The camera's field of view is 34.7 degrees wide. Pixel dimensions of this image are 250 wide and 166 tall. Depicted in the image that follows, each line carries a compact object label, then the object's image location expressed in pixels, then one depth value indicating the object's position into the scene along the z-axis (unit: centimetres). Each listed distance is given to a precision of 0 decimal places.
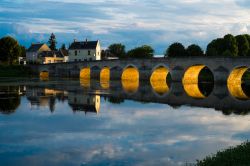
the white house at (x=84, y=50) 9312
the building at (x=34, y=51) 10488
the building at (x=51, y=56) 10294
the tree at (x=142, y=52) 10340
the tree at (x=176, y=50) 8481
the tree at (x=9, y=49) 8625
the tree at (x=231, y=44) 8044
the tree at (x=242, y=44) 8294
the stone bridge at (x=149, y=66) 5062
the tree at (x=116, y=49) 13000
